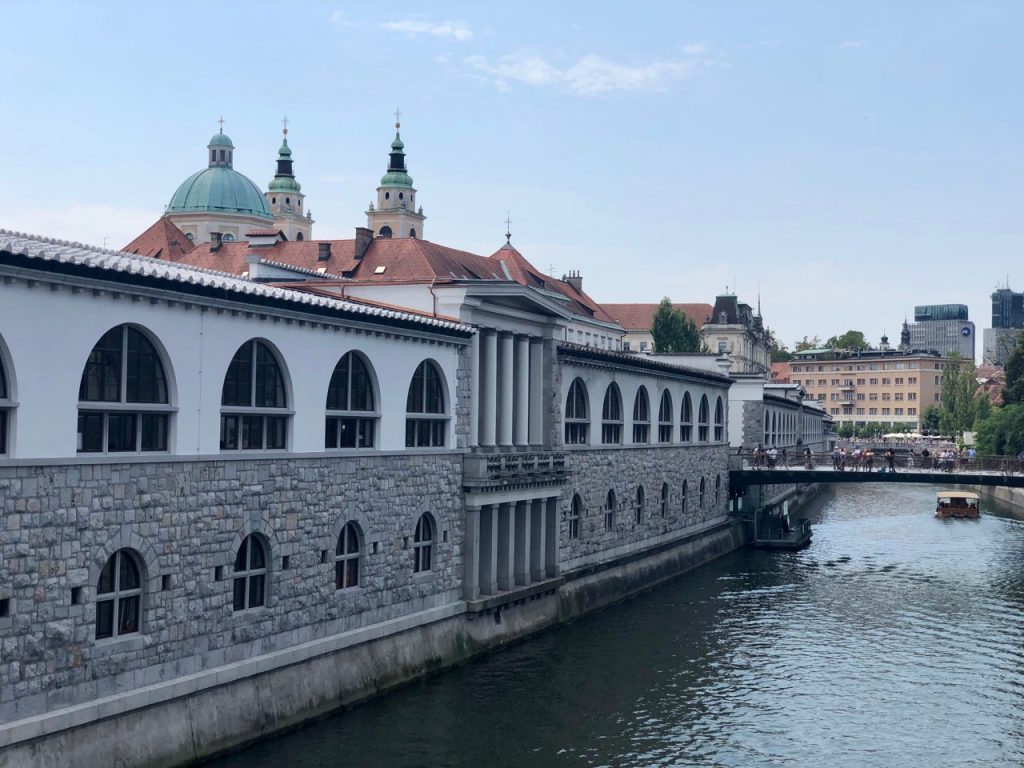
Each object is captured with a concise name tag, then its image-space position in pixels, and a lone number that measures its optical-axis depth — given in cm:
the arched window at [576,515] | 5206
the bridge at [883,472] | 6950
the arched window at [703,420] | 7325
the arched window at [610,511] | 5632
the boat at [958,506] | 9906
